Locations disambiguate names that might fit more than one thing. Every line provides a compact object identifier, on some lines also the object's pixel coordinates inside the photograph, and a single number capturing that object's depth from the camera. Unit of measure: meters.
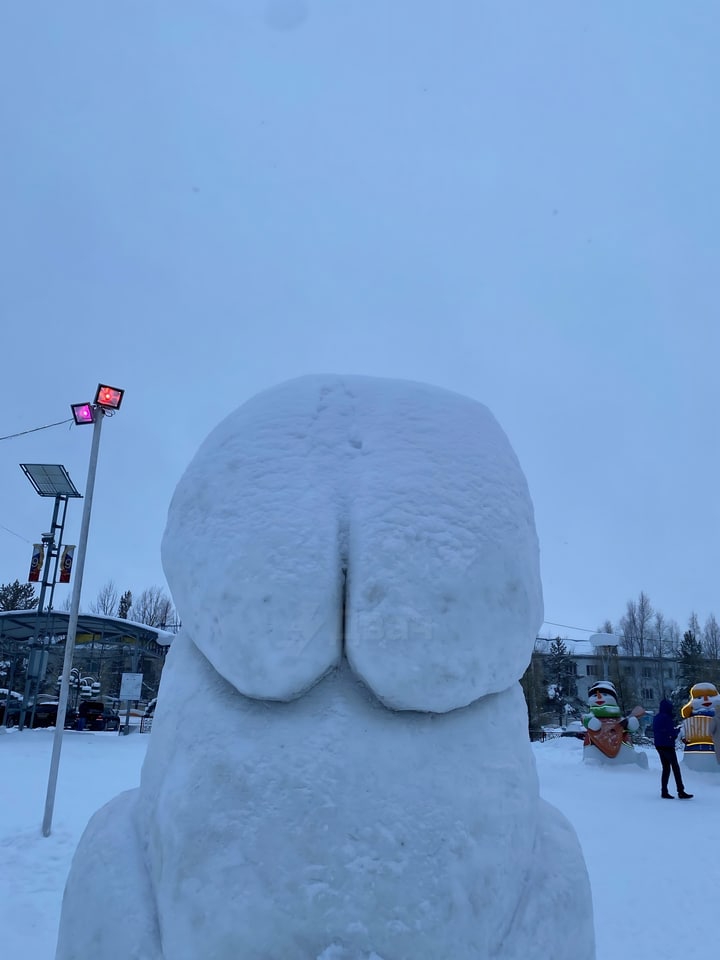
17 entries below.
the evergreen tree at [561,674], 35.47
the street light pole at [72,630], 5.42
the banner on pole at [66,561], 14.82
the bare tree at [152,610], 43.16
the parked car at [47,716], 16.88
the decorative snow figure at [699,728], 10.31
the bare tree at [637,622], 43.94
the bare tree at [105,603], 46.57
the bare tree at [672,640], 42.50
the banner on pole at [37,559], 16.25
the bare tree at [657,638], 41.97
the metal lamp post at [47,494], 14.95
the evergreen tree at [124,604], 43.56
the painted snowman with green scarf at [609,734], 11.25
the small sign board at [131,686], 14.02
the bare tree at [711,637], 43.78
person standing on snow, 8.11
